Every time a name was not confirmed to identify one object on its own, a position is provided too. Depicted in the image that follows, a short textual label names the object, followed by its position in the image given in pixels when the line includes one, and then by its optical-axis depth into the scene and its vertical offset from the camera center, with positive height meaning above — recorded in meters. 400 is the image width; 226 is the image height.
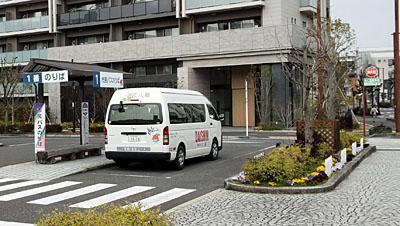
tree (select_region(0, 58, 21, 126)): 36.12 +2.77
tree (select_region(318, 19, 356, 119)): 21.28 +2.75
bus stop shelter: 14.91 +1.34
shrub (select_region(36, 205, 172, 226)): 4.78 -1.12
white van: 12.64 -0.48
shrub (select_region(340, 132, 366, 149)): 15.74 -1.13
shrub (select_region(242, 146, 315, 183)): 9.70 -1.25
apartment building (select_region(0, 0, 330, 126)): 33.78 +5.38
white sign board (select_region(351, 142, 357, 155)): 14.62 -1.32
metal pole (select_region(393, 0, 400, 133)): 25.90 +2.11
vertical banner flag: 14.46 -0.48
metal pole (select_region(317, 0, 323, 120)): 15.05 +1.16
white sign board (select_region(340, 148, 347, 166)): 12.04 -1.30
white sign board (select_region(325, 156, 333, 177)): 10.18 -1.29
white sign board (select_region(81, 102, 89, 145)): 16.59 -0.42
